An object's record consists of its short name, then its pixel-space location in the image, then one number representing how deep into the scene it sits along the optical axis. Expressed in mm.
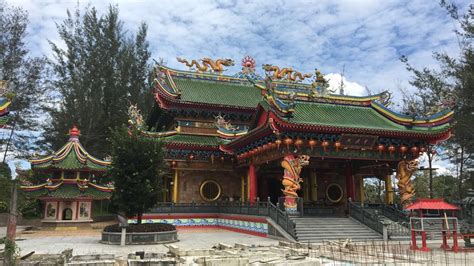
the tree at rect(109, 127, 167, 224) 15695
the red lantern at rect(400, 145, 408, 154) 19359
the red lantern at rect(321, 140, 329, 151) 18078
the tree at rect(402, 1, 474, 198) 26203
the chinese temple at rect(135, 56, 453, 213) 18016
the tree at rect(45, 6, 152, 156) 36281
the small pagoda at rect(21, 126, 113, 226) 23531
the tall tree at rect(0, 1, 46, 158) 31359
